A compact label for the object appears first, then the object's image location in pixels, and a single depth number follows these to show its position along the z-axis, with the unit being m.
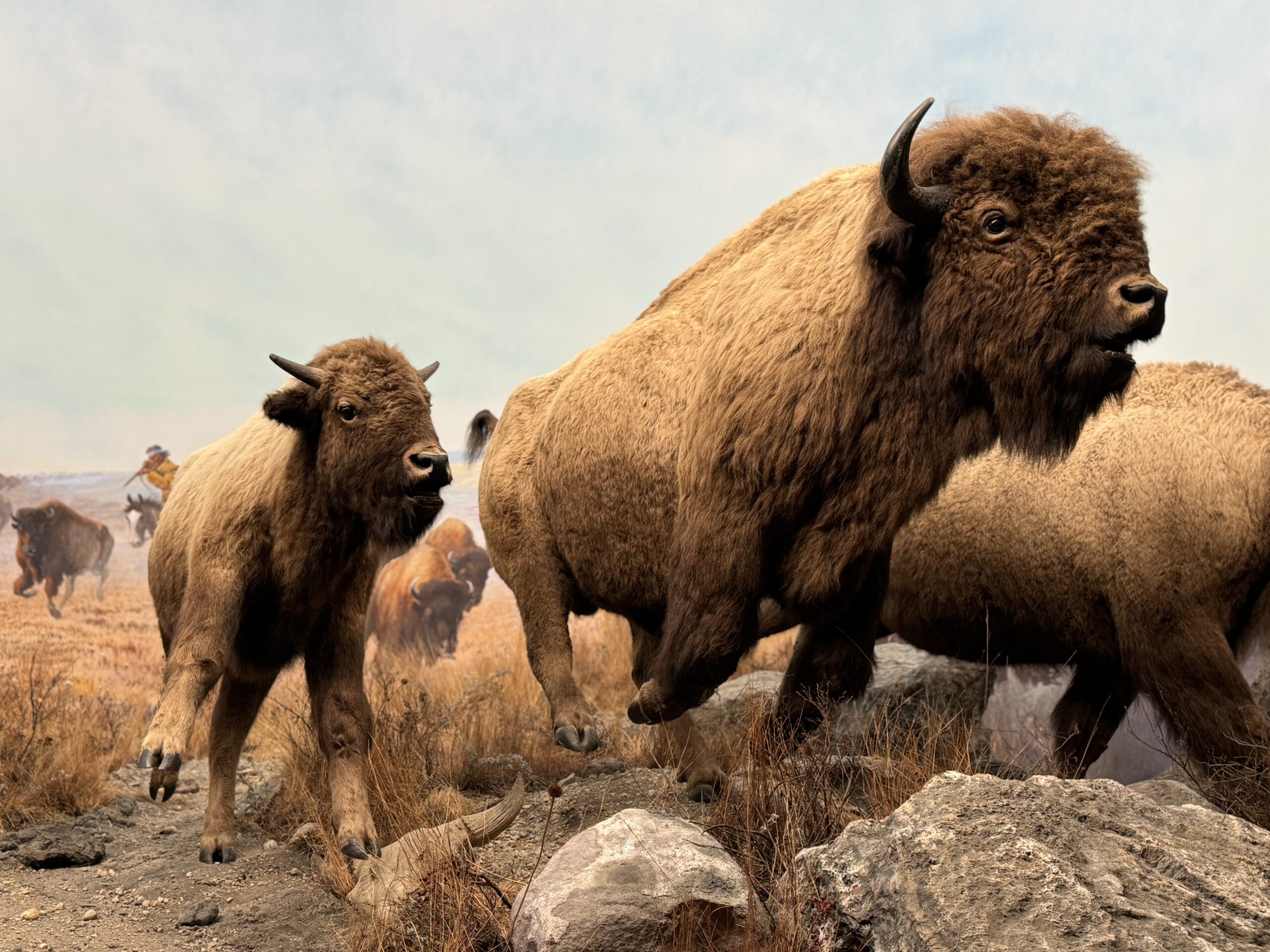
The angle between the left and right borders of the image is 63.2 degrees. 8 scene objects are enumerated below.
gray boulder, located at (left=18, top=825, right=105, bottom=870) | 4.74
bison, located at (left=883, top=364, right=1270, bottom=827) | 4.35
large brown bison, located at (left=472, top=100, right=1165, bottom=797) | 2.95
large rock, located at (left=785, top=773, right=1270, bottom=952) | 2.22
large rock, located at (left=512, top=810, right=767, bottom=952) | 2.67
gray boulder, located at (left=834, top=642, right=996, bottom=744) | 6.76
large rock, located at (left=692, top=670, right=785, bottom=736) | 6.52
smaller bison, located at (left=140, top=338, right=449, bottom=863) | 4.06
